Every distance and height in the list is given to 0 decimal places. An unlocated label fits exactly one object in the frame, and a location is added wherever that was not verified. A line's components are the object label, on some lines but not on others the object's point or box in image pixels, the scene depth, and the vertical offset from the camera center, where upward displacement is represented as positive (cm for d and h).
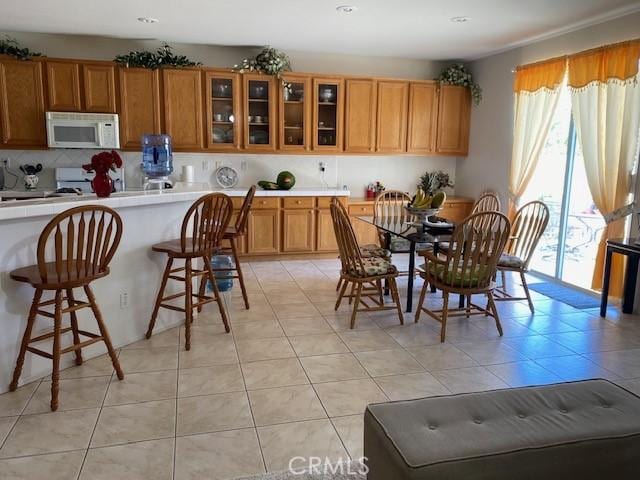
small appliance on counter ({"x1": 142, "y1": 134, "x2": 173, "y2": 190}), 521 +8
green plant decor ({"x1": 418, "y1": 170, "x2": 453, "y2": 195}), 689 -22
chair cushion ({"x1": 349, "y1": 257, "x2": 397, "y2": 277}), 395 -81
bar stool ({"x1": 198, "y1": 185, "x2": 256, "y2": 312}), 406 -58
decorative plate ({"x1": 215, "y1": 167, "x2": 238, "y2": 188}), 630 -17
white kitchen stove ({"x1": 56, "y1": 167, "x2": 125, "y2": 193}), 574 -19
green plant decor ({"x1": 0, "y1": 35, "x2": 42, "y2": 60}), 526 +115
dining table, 402 -55
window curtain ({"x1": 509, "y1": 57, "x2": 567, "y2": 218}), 511 +56
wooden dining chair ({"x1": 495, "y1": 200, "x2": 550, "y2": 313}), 425 -70
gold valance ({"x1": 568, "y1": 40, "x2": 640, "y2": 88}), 421 +91
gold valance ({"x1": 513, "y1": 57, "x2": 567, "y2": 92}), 500 +95
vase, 317 -14
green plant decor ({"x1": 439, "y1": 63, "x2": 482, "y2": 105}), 647 +112
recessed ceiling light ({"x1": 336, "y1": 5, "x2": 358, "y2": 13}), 418 +131
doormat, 456 -122
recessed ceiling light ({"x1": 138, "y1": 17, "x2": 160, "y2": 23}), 474 +135
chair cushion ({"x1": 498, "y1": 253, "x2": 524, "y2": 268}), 427 -81
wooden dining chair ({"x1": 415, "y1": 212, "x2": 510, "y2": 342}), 350 -72
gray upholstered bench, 157 -89
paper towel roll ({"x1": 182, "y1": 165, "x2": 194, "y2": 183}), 512 -10
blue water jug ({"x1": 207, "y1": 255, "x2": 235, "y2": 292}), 452 -99
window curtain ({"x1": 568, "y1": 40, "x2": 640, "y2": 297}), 426 +37
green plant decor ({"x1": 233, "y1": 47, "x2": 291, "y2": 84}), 588 +117
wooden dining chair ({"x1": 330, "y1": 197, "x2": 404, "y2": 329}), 384 -80
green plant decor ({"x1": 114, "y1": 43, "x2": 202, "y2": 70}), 557 +114
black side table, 414 -91
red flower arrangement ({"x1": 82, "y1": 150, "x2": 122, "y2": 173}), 312 +0
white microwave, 543 +35
